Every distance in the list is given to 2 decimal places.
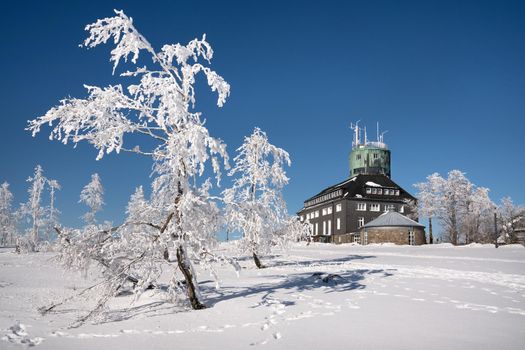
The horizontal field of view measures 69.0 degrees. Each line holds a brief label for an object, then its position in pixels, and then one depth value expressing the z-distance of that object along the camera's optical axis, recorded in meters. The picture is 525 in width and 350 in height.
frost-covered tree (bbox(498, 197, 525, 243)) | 55.19
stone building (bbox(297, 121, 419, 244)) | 63.91
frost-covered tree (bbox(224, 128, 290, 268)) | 20.52
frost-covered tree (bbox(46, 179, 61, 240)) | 40.94
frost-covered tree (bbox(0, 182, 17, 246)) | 56.22
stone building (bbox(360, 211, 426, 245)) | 51.38
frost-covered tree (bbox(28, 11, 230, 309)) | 8.33
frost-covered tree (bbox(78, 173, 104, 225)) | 49.09
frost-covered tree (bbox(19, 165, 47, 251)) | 42.44
